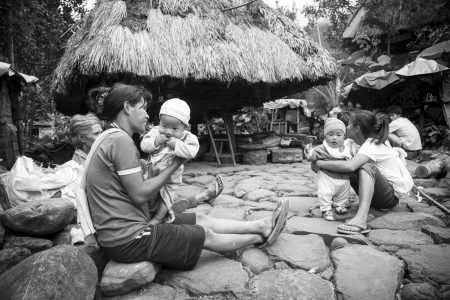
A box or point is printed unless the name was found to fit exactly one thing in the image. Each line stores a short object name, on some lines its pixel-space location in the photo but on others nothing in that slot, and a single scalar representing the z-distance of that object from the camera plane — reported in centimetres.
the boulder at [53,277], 151
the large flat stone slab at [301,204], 345
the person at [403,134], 726
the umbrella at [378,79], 955
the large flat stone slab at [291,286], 192
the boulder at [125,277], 180
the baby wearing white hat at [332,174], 312
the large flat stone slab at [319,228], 257
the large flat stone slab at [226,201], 377
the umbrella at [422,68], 866
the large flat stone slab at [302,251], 227
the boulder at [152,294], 183
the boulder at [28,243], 231
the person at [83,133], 342
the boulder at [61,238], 257
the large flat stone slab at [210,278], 194
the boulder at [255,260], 221
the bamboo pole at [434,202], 332
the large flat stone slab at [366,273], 193
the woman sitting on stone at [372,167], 288
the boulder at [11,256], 204
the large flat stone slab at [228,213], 323
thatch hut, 557
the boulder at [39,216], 233
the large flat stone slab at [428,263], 210
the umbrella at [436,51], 956
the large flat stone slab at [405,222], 290
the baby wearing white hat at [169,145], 211
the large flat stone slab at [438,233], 261
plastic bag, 292
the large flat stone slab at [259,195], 405
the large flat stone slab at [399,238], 252
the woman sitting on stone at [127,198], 187
